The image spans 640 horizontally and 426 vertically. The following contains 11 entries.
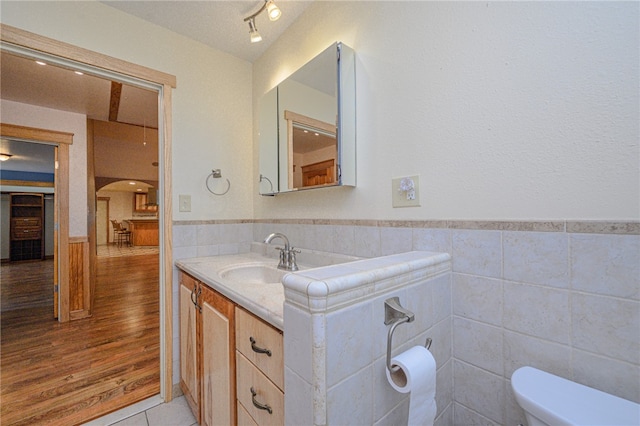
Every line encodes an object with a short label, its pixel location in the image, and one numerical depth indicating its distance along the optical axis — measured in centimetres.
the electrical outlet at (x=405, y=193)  110
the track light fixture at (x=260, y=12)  141
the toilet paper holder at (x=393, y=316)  69
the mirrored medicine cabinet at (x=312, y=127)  134
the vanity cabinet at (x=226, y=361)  83
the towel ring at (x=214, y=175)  194
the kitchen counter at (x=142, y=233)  973
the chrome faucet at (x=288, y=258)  151
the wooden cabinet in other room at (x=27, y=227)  700
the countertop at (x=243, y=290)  82
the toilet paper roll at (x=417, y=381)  67
